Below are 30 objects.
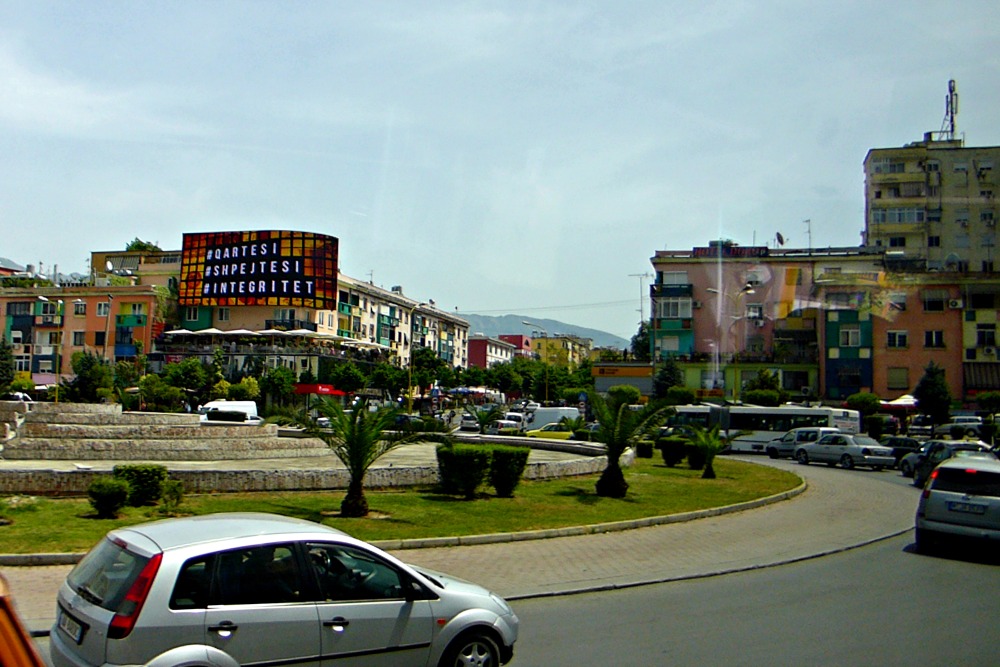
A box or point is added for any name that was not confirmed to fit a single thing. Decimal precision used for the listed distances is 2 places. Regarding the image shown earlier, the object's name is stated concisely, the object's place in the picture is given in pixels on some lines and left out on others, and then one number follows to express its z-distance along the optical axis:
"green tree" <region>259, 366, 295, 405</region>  65.38
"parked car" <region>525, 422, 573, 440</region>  35.56
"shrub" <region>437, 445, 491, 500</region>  16.86
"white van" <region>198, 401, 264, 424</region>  30.62
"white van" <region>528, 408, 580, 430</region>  48.25
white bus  43.94
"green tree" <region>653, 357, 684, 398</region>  61.03
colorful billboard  74.94
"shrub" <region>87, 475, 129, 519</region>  12.99
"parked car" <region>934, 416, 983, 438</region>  39.03
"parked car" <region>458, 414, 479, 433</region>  48.29
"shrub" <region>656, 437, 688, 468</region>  26.62
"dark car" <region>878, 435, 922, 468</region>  34.38
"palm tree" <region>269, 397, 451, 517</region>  14.16
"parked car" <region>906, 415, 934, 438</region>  46.24
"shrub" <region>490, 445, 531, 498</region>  17.05
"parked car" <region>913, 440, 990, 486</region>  26.67
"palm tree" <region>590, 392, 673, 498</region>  18.05
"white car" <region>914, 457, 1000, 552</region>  12.91
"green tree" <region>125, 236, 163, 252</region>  100.25
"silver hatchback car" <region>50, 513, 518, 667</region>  5.41
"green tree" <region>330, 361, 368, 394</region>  69.81
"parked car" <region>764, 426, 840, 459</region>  37.88
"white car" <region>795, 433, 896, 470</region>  32.88
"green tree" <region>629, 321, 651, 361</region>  86.06
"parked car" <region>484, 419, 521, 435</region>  44.54
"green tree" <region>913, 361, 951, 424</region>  49.50
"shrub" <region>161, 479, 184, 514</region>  13.68
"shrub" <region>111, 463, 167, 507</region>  13.94
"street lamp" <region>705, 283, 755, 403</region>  66.56
